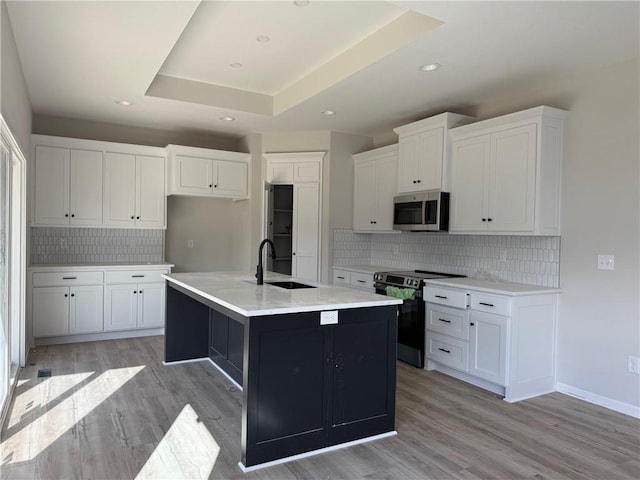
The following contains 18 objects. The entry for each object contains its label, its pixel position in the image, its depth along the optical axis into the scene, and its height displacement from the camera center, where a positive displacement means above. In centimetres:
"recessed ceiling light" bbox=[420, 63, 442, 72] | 355 +132
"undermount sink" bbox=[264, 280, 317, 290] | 363 -43
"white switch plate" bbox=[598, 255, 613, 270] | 351 -19
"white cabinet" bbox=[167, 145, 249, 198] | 566 +74
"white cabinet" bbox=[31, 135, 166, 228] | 507 +51
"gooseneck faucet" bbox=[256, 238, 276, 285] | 358 -34
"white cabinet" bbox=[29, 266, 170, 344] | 488 -83
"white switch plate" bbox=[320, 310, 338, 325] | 268 -51
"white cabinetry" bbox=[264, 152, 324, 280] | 589 +40
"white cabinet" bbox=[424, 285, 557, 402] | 359 -86
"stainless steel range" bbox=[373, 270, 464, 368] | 441 -79
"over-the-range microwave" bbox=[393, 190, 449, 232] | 447 +23
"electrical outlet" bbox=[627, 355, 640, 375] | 333 -93
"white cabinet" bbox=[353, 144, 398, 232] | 536 +55
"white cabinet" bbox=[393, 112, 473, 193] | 447 +84
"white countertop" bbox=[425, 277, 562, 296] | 362 -43
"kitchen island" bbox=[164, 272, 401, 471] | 251 -80
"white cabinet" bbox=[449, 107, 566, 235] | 372 +54
